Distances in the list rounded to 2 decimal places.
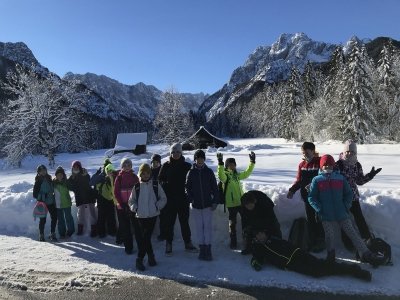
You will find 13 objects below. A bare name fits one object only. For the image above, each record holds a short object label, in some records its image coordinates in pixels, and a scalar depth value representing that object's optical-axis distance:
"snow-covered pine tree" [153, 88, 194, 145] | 44.69
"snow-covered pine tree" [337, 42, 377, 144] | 41.88
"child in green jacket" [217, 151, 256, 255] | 7.64
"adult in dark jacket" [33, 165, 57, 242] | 8.86
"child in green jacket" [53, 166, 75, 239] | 9.07
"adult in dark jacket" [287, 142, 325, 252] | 7.07
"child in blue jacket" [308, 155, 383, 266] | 6.27
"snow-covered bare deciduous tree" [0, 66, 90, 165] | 34.34
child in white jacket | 6.81
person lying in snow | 5.80
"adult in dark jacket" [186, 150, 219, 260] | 7.14
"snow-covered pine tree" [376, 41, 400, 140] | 44.06
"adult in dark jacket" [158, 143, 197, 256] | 7.50
